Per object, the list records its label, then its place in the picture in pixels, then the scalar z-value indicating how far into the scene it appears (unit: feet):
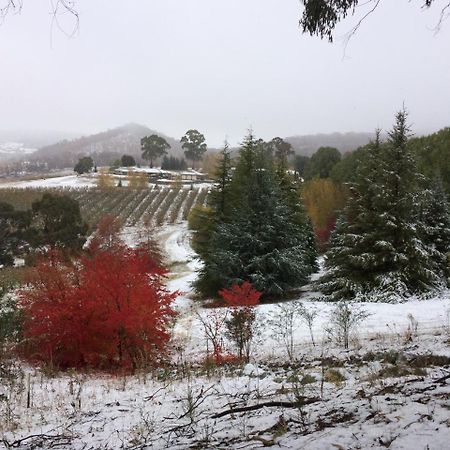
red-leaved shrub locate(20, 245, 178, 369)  33.94
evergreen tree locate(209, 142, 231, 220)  77.51
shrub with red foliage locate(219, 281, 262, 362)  35.11
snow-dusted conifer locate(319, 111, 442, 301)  58.95
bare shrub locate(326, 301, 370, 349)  31.91
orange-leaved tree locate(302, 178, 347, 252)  155.26
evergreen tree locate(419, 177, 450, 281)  69.10
